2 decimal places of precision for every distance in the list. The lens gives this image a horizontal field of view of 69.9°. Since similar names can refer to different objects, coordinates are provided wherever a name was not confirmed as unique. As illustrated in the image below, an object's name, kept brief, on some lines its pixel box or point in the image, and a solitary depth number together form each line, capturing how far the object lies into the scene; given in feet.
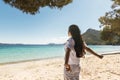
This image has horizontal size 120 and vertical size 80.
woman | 5.20
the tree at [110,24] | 21.62
